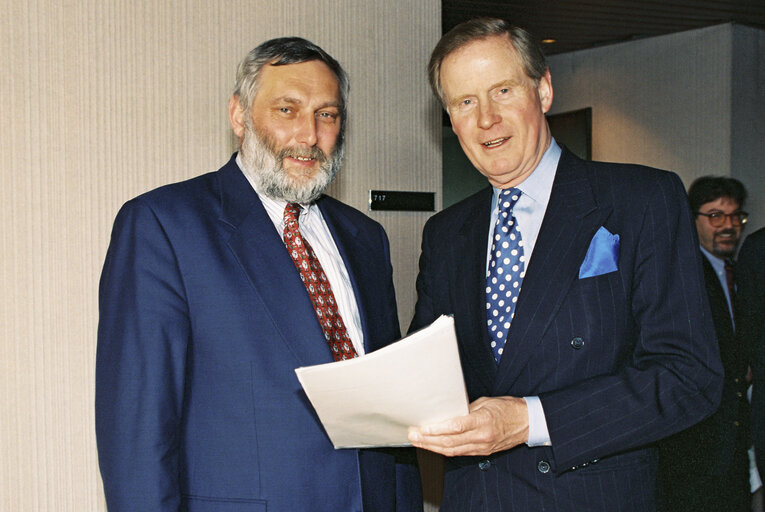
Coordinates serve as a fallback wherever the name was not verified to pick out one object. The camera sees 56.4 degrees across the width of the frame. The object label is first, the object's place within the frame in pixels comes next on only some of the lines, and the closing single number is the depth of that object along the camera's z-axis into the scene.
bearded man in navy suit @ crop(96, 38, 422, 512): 1.70
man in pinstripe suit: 1.70
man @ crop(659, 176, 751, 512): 3.41
